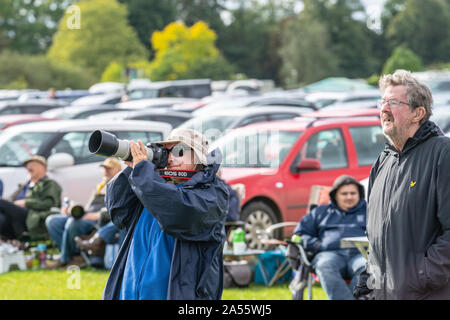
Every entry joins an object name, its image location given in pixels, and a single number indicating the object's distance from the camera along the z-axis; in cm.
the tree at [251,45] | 9181
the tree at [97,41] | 6203
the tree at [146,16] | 8581
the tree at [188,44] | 5869
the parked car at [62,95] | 3155
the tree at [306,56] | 7169
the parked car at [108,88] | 3629
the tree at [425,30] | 8125
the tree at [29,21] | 7856
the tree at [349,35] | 8581
